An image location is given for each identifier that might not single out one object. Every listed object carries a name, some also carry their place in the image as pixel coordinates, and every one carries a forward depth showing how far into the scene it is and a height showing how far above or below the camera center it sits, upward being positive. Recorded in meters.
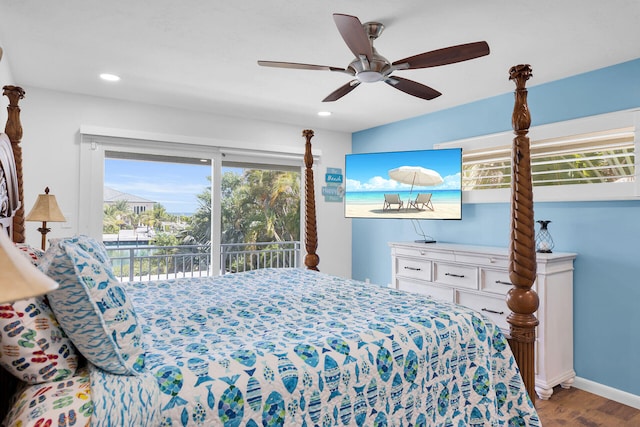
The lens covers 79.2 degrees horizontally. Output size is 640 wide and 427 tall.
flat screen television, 3.83 +0.30
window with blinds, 2.88 +0.44
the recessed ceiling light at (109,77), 3.11 +1.09
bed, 1.06 -0.49
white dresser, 2.86 -0.63
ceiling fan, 1.88 +0.85
